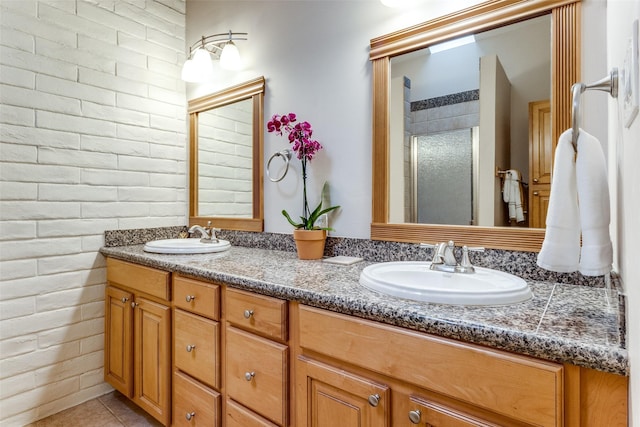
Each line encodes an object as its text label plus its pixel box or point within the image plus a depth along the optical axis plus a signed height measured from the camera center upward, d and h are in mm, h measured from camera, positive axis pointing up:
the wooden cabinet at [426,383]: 638 -365
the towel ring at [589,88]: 710 +261
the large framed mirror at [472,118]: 1135 +349
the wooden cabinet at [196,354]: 1308 -563
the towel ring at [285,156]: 1807 +297
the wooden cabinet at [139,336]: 1539 -601
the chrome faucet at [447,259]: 1124 -150
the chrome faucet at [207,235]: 1962 -128
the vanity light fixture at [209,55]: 1994 +934
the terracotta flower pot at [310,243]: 1534 -132
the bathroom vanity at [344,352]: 648 -348
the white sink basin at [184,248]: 1714 -177
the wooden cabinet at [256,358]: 1086 -484
